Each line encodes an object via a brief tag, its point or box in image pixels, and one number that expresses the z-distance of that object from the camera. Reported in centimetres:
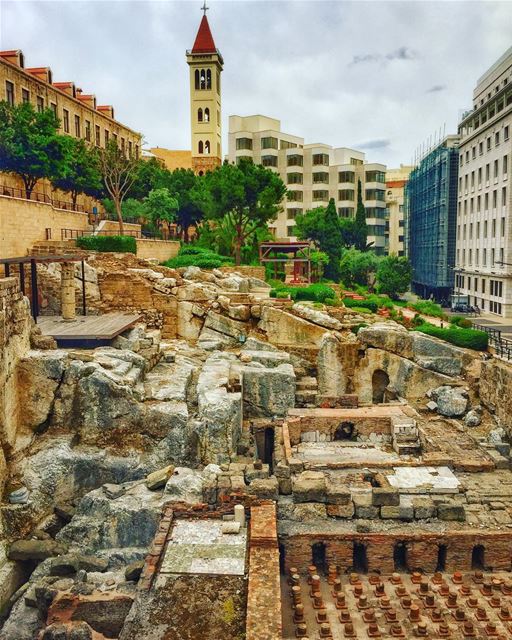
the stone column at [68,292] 2510
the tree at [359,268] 4984
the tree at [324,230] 5422
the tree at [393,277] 4481
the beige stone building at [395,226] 8156
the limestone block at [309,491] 1434
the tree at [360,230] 6494
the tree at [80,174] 4150
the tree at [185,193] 5256
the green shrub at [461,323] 3141
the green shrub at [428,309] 3697
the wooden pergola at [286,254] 4344
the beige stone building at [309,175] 7219
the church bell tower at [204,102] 7288
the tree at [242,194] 4112
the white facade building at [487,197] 4294
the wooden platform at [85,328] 2192
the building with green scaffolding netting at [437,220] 5491
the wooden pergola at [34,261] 2072
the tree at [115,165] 3975
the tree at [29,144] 3422
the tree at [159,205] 4591
